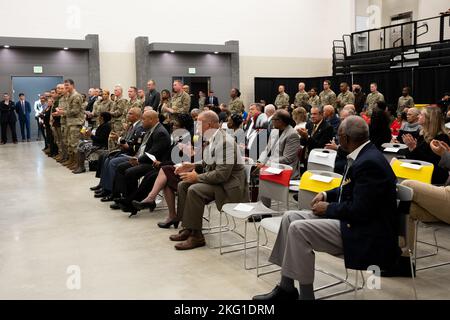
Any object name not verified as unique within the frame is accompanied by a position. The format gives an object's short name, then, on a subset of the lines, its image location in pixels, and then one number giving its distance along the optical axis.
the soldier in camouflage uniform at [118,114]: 8.81
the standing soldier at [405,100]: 12.33
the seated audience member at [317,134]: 5.75
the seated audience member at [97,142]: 8.20
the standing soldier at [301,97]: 14.41
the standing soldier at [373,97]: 12.47
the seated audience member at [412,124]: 6.08
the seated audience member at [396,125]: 7.57
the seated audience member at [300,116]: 6.43
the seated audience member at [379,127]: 5.20
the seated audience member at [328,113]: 6.48
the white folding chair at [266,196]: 3.73
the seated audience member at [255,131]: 6.38
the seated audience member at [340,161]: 4.51
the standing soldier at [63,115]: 9.23
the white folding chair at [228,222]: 4.41
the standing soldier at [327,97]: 12.89
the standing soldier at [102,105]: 9.72
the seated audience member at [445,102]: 10.74
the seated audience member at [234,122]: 6.43
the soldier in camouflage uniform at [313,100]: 13.30
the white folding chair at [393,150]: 5.08
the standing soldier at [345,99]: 12.84
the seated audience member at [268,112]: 7.29
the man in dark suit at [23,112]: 15.27
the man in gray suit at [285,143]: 5.04
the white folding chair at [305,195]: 3.39
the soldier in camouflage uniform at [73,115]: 9.01
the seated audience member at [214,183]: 4.25
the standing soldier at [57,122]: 9.74
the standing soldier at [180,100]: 9.52
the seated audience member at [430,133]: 4.13
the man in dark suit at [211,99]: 15.85
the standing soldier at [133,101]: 9.41
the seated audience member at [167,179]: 5.09
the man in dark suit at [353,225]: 2.68
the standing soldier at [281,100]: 15.44
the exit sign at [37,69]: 14.89
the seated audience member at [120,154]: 6.27
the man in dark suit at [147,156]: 5.49
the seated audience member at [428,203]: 3.25
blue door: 15.55
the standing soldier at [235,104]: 12.32
